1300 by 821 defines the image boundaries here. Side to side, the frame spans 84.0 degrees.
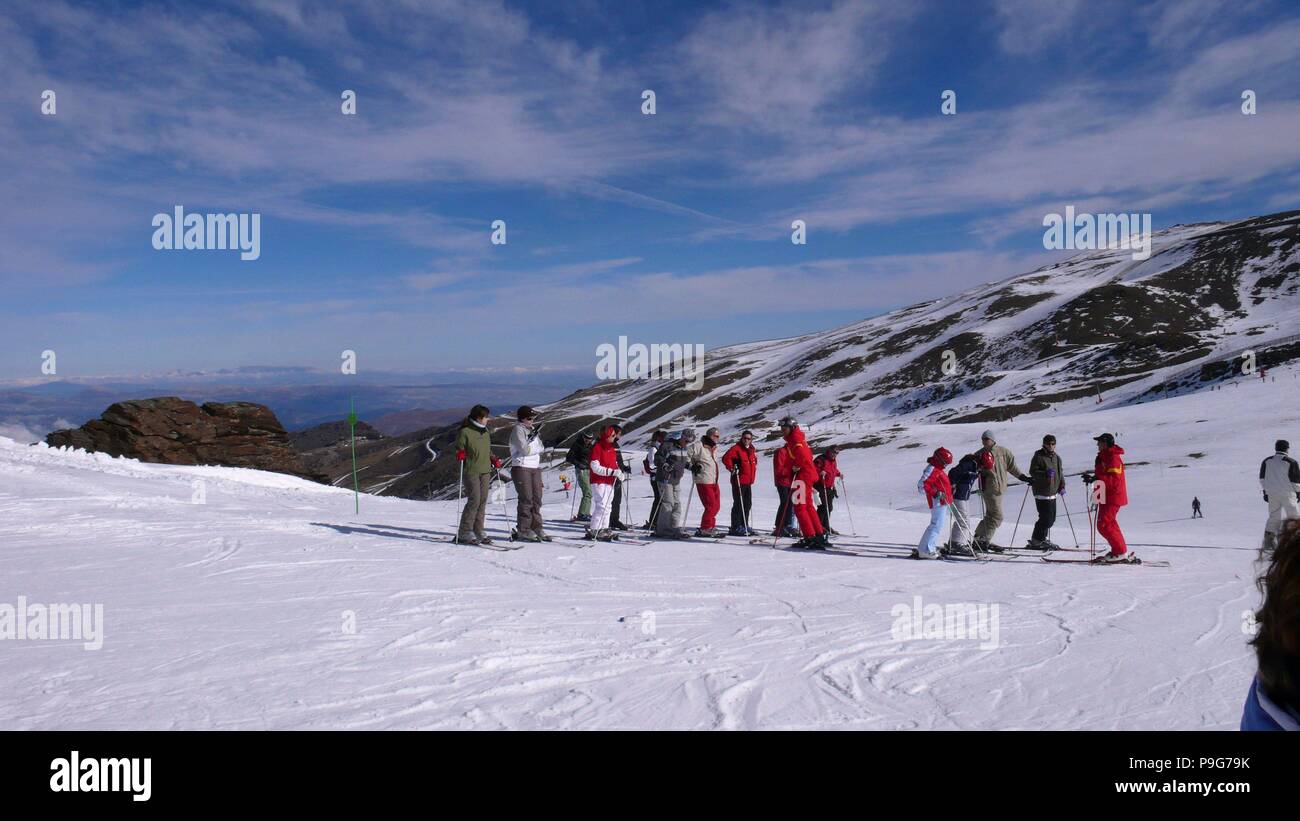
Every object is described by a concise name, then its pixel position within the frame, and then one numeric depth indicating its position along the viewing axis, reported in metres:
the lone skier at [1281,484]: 12.16
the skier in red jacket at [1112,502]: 11.76
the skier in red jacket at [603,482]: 13.91
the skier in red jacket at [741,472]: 14.94
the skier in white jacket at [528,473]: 12.55
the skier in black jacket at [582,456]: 15.05
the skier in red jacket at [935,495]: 11.94
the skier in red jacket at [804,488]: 13.36
